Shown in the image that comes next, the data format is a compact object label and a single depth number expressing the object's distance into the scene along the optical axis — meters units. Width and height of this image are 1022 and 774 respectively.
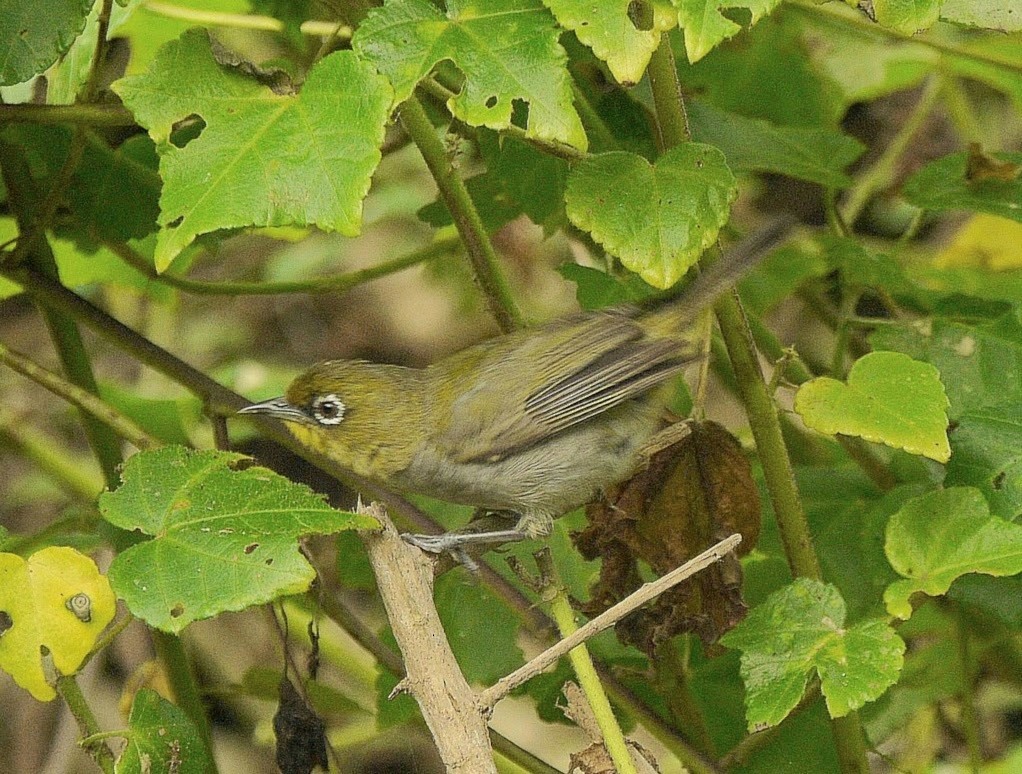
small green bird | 5.26
